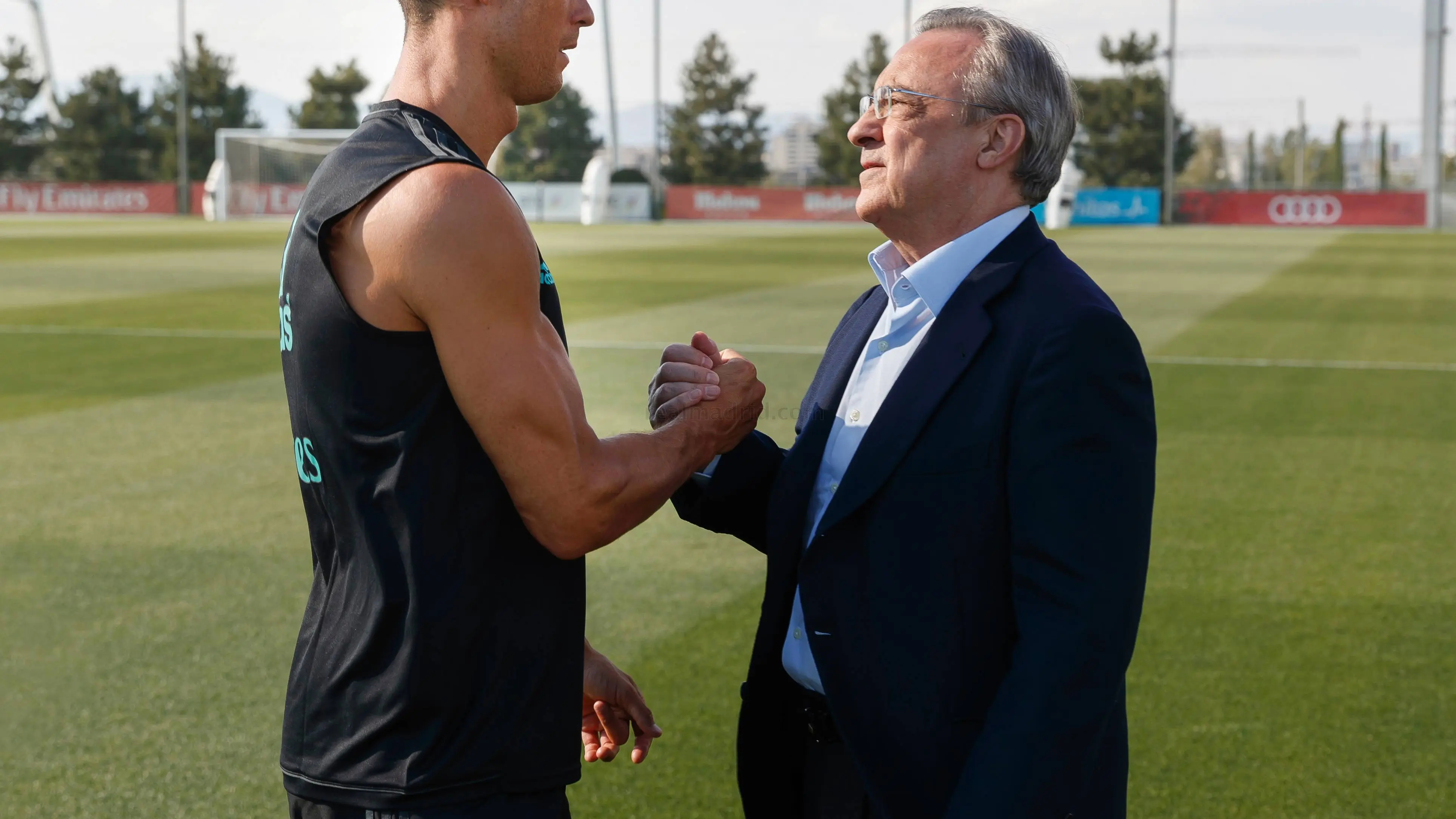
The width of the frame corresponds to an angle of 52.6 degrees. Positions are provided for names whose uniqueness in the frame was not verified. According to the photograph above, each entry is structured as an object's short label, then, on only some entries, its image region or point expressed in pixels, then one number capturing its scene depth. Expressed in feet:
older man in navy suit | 7.34
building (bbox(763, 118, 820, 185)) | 232.94
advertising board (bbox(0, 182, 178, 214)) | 193.67
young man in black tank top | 6.93
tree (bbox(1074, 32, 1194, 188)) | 220.02
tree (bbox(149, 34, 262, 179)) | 239.71
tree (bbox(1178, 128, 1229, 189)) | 205.05
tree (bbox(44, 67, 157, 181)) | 234.58
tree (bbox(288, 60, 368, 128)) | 246.27
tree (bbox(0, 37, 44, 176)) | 236.02
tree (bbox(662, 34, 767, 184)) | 246.27
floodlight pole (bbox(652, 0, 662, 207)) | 230.27
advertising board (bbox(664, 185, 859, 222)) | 187.52
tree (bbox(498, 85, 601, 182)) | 261.03
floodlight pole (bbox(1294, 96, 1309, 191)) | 191.42
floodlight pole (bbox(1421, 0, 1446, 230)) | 161.38
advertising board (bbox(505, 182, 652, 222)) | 181.37
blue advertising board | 180.24
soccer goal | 167.12
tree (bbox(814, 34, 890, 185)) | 230.07
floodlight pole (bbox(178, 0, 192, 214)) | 194.39
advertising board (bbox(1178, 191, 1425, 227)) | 164.45
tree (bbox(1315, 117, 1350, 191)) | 185.78
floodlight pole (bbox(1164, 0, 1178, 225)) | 180.65
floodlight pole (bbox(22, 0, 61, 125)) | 237.04
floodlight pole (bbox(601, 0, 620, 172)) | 207.00
